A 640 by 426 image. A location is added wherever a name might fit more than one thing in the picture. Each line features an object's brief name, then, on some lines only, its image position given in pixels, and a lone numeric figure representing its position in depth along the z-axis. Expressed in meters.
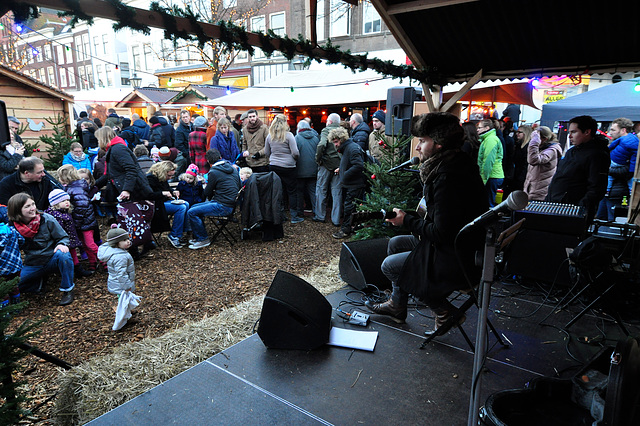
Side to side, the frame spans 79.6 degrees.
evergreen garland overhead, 2.86
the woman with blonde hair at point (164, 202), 6.31
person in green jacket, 7.48
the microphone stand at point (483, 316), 2.11
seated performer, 2.77
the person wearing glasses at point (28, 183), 5.07
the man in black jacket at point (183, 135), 9.88
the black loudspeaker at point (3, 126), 3.43
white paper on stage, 3.37
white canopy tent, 12.49
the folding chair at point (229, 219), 6.88
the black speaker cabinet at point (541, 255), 4.52
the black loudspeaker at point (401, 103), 6.78
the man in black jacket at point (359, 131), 8.16
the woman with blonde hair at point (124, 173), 5.78
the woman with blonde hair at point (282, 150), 7.83
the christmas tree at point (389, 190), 5.67
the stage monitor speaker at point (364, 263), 4.51
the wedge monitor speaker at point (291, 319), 3.19
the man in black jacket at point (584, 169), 4.63
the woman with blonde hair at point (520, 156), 9.49
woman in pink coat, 6.91
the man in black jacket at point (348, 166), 7.18
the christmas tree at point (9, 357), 1.90
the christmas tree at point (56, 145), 9.91
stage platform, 2.55
